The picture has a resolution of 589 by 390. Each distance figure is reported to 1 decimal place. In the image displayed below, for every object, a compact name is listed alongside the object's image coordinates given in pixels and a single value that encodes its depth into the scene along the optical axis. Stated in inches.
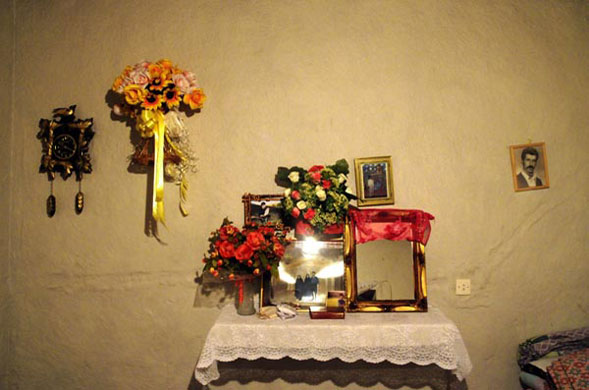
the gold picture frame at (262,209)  86.2
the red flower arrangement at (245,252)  74.5
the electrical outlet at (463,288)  87.8
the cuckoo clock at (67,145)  87.7
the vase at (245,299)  79.6
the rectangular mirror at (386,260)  80.4
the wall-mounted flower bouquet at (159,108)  79.7
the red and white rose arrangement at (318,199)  78.8
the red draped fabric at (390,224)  82.4
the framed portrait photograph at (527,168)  89.4
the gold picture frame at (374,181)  87.4
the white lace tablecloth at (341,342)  72.6
